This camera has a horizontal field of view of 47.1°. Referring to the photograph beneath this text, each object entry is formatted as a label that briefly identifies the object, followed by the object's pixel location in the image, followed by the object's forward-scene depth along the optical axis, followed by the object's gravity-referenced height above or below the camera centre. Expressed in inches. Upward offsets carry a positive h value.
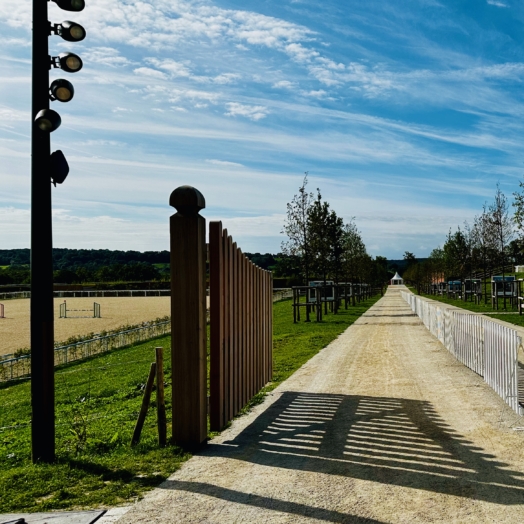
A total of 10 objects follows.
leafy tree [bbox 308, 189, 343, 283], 1280.8 +95.0
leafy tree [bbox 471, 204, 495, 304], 1727.4 +99.8
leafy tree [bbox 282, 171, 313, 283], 1271.4 +95.0
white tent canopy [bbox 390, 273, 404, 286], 6045.3 -15.2
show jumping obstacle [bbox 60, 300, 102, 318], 1833.4 -104.3
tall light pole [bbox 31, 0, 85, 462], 246.1 +25.9
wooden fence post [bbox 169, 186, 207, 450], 256.8 -15.9
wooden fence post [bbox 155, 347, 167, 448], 259.5 -53.0
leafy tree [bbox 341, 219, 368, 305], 1851.1 +77.1
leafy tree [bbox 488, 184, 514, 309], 1578.5 +138.6
